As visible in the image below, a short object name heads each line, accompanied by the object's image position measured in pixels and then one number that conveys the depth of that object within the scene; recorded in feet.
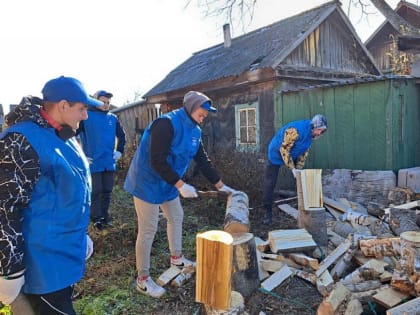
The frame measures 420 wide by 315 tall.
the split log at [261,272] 9.68
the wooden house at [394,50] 28.71
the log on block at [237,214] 9.69
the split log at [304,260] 10.11
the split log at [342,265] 9.64
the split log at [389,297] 7.47
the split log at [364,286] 8.29
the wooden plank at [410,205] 14.06
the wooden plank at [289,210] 16.37
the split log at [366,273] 8.77
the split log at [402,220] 11.87
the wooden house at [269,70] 25.43
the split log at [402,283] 7.54
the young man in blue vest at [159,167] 8.85
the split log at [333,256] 9.79
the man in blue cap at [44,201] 4.79
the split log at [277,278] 9.27
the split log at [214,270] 6.09
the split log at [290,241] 10.68
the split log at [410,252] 7.44
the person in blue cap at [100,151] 14.64
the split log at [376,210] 14.80
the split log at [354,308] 7.17
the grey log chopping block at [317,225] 12.00
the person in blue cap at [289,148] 14.97
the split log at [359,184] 17.99
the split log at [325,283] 8.74
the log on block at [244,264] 8.47
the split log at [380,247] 9.06
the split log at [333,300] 7.29
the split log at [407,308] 6.64
